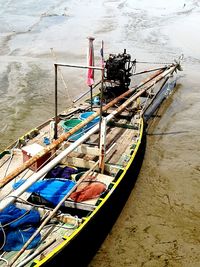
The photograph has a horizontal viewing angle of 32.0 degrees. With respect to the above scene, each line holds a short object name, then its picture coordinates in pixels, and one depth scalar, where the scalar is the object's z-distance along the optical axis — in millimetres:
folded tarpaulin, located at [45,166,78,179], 10008
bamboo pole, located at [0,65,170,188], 7130
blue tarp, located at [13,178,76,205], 8797
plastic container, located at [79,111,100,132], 12309
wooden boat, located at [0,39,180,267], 7449
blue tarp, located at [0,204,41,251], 7547
